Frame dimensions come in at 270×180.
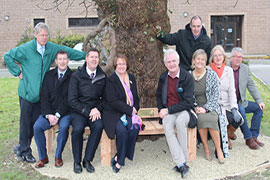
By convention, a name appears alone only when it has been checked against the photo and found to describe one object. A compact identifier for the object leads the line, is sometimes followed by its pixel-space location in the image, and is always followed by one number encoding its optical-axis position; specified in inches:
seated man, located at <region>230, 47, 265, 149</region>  199.2
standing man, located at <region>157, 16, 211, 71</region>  198.2
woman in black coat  164.4
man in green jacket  177.8
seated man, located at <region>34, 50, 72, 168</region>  170.7
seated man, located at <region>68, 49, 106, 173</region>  165.2
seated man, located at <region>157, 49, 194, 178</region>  164.4
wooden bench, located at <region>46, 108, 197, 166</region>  171.6
